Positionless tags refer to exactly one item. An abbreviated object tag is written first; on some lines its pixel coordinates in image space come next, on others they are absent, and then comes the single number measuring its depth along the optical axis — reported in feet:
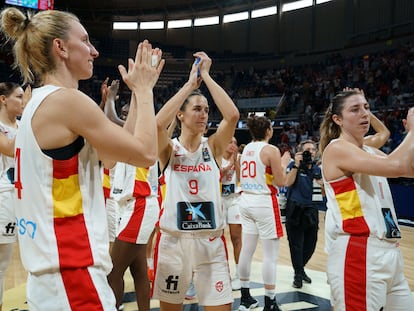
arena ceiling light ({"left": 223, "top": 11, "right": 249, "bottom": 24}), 84.38
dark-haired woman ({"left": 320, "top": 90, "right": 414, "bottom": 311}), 8.77
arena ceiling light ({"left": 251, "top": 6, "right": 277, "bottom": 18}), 80.59
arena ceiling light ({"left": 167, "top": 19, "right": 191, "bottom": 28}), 89.40
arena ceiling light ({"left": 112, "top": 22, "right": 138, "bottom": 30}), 90.02
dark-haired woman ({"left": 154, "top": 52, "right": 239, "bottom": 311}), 10.37
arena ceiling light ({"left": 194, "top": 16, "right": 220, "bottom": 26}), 87.15
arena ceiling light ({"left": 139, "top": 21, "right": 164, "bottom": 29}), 90.02
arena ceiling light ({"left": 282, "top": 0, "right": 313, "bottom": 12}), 76.59
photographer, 18.80
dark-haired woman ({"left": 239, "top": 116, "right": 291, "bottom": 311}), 16.77
